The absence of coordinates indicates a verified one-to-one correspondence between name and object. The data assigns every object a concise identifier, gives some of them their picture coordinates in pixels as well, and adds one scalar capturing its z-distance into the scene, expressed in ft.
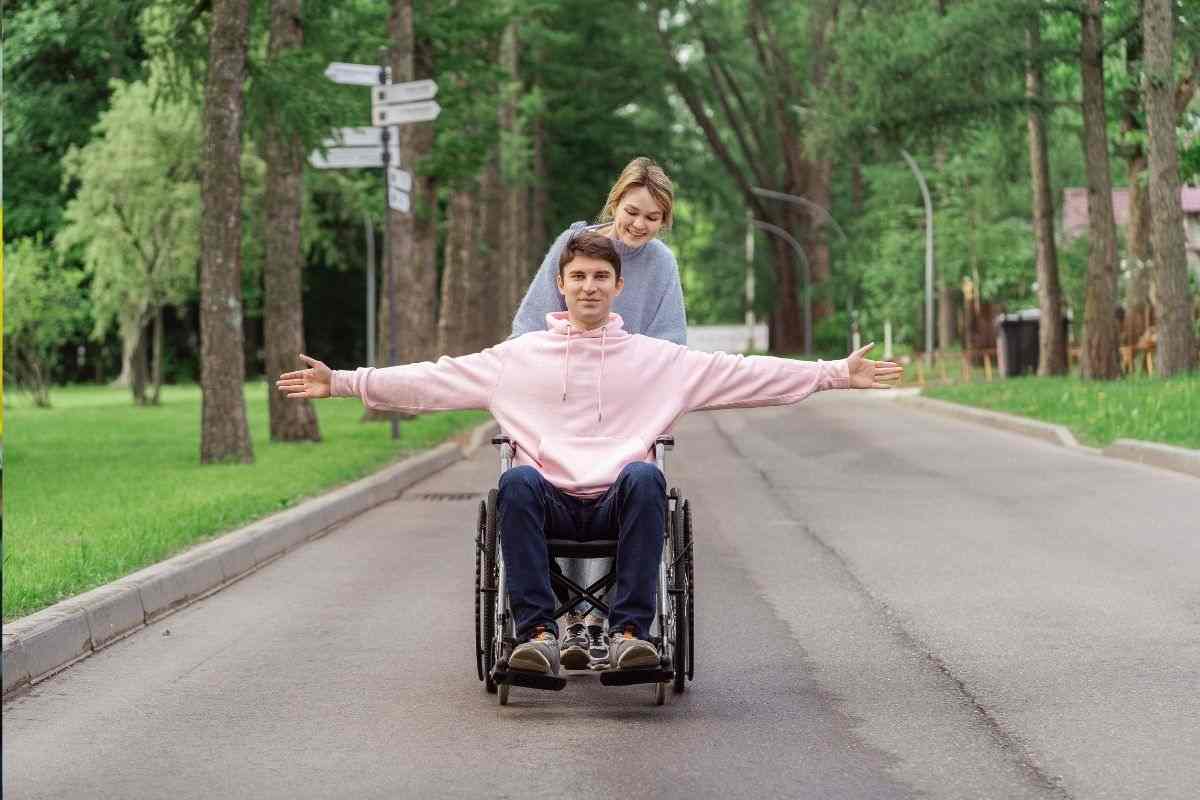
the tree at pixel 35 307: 123.95
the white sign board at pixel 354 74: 66.69
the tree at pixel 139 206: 125.18
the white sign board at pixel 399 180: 71.15
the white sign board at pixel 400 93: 68.28
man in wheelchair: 21.35
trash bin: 132.77
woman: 22.82
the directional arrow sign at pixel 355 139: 60.44
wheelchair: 20.85
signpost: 67.31
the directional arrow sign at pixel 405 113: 68.39
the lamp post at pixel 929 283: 144.15
